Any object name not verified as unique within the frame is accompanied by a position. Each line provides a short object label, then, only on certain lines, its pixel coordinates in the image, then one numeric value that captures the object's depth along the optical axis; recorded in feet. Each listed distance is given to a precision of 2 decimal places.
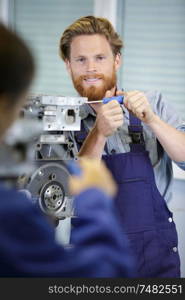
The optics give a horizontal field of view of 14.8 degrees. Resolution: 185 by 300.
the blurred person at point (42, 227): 4.08
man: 6.74
